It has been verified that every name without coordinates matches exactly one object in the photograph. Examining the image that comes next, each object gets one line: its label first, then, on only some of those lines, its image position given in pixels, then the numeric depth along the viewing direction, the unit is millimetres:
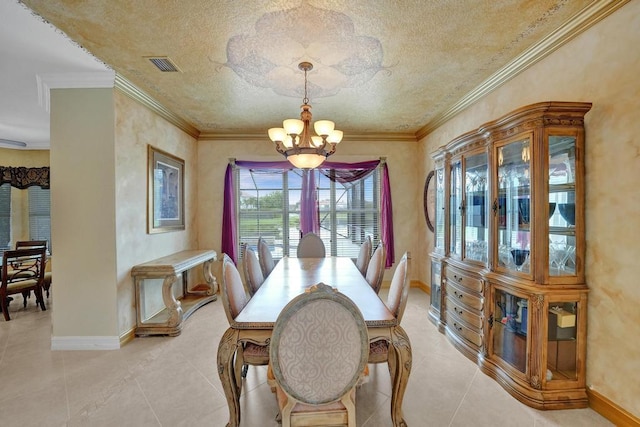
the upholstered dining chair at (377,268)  2752
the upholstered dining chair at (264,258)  3363
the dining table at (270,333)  1644
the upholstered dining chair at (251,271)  2654
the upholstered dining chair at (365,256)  3521
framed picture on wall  3490
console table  3146
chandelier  2539
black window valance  4664
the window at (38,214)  5484
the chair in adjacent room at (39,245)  4148
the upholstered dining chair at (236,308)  1847
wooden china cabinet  2004
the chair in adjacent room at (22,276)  3598
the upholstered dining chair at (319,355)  1270
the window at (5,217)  5293
